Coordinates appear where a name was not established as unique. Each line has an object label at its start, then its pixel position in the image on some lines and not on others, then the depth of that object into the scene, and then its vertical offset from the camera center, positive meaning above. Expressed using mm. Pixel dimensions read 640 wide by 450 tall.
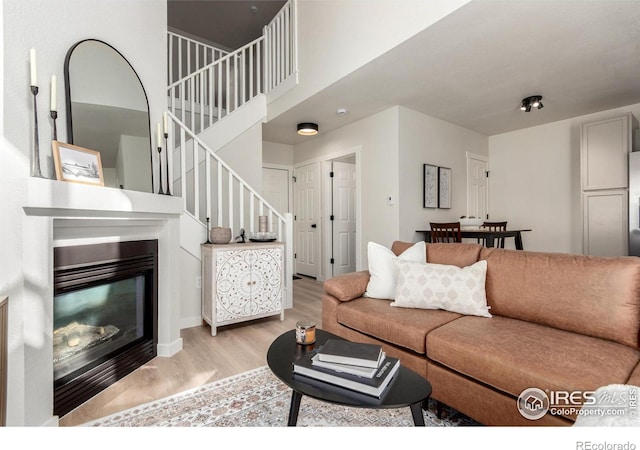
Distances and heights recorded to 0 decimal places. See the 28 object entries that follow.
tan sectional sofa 1238 -573
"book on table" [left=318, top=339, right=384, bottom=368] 1118 -509
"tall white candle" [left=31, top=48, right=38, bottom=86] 1483 +747
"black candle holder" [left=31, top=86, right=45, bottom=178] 1477 +356
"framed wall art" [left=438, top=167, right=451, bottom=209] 4391 +501
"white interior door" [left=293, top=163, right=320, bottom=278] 5371 +78
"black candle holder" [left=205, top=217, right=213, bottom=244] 3092 -130
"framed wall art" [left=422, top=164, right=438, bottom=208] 4176 +497
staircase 3674 +1550
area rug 1529 -1009
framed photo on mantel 1612 +333
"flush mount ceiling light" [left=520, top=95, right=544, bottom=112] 3630 +1437
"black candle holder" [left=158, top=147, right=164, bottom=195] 2346 +453
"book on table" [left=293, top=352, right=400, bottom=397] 1065 -573
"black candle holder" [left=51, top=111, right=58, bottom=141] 1599 +536
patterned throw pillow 1856 -421
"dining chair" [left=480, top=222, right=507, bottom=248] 4150 -67
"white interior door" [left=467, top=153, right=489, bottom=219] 4938 +590
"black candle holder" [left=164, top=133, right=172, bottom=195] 2388 +538
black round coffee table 1031 -610
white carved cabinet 2773 -577
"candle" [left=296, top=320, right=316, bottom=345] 1500 -554
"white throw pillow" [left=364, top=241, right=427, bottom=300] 2244 -340
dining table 3528 -151
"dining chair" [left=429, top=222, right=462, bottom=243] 3561 -130
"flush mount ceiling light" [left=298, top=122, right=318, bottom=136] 4480 +1398
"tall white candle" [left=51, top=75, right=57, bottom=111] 1597 +674
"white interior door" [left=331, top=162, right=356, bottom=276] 5184 +69
